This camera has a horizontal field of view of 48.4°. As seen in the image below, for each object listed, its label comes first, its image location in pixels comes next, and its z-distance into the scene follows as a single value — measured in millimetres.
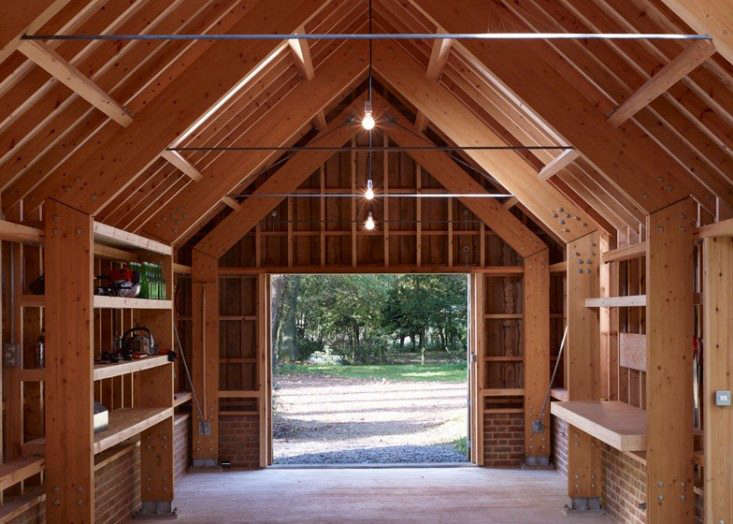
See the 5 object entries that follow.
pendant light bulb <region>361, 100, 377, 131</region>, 6327
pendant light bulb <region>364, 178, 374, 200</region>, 8297
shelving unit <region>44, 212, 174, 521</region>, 6145
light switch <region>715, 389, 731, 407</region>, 5895
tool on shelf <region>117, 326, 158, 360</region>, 7957
